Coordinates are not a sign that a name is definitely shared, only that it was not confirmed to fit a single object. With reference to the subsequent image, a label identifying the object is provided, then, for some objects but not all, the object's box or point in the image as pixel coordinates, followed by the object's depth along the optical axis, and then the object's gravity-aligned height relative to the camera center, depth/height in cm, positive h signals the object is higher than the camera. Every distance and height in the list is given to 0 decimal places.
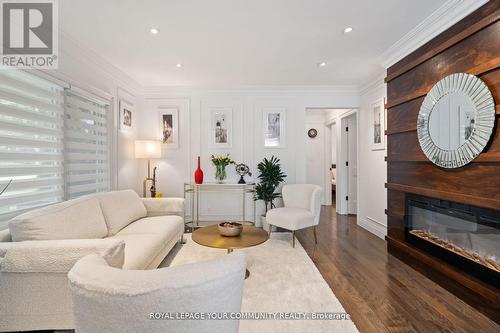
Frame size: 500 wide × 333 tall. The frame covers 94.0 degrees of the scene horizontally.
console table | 404 -47
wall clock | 657 +93
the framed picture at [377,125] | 365 +66
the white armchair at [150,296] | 68 -39
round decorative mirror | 185 +41
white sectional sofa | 142 -60
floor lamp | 386 +29
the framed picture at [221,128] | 438 +72
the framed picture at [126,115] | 362 +84
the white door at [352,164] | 508 +4
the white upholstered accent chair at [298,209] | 320 -66
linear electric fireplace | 186 -65
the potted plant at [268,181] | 397 -26
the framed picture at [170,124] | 437 +79
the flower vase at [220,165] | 412 +2
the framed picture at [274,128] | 441 +72
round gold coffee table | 222 -74
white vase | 399 -100
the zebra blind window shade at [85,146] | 258 +26
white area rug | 170 -114
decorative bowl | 240 -66
